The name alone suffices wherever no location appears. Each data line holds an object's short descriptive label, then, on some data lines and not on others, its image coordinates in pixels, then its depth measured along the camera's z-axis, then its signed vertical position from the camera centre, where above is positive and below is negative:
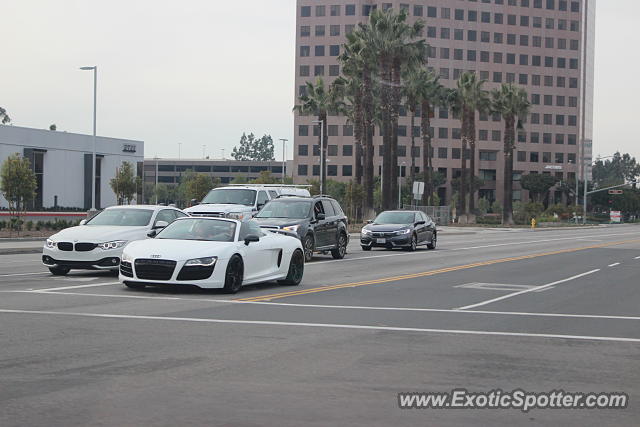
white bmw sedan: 19.59 -1.31
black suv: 26.27 -0.97
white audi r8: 16.14 -1.26
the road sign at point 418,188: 64.19 +0.03
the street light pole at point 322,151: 66.01 +2.57
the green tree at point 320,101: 74.38 +6.64
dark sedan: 34.56 -1.58
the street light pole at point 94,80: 50.84 +5.41
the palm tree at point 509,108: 85.88 +7.43
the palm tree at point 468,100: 84.75 +7.95
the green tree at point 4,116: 172.50 +11.39
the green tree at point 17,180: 43.84 -0.03
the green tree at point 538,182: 139.88 +1.30
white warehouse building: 78.88 +1.77
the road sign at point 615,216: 145.25 -3.51
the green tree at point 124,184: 65.06 -0.15
